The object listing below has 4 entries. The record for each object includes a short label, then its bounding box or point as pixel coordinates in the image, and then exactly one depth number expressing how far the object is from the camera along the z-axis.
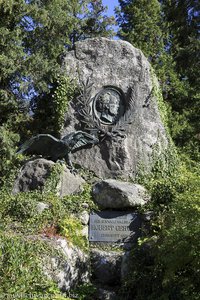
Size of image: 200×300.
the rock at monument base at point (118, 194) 9.14
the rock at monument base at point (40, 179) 10.09
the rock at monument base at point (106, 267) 8.43
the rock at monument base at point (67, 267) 7.43
